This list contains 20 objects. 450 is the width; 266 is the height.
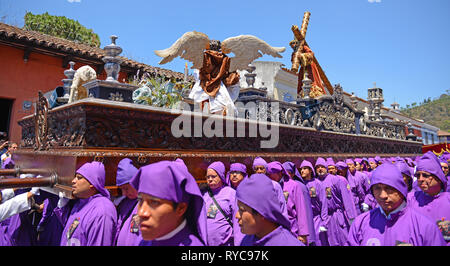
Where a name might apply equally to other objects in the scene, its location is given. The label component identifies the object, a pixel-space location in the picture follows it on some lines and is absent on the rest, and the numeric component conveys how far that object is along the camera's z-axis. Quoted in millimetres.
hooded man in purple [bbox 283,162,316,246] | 4854
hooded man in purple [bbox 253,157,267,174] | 5084
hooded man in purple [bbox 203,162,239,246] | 3705
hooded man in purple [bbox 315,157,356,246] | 5914
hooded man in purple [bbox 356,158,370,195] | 7465
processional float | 3479
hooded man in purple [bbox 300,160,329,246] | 5832
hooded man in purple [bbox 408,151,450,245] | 3498
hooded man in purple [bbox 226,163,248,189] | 4562
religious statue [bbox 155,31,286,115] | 6004
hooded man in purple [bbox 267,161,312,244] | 4723
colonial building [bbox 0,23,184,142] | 9602
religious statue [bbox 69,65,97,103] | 4805
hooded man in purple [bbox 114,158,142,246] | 2807
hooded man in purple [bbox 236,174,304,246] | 2086
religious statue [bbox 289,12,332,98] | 11195
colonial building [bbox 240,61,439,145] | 11672
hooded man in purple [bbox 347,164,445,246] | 2477
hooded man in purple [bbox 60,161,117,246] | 2699
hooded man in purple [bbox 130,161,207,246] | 1818
